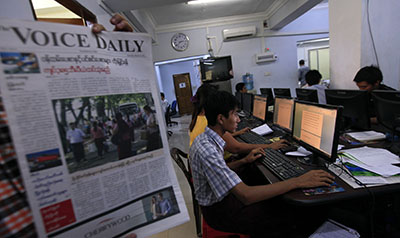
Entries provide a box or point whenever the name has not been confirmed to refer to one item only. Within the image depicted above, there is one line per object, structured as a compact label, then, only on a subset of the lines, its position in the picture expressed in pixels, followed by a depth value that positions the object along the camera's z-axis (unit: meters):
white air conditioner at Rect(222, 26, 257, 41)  5.76
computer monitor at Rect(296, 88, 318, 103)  2.12
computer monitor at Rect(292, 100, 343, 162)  1.07
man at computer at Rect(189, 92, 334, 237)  1.01
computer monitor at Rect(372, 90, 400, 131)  1.32
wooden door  9.17
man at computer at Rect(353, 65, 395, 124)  2.12
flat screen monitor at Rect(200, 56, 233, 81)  5.61
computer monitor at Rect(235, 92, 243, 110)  3.86
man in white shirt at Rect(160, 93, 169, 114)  6.14
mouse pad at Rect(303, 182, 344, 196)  0.94
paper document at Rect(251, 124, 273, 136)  2.14
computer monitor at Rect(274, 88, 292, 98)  2.90
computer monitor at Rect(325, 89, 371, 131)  1.61
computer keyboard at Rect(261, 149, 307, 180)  1.13
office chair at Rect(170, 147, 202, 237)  1.59
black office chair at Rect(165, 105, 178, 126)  5.96
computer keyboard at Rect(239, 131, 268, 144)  1.87
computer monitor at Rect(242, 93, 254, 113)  3.10
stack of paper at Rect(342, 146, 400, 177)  1.01
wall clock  5.89
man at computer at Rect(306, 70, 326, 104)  3.65
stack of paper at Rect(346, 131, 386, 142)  1.53
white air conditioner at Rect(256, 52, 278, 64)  5.95
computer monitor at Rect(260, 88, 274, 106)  3.44
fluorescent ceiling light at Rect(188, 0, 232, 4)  4.43
